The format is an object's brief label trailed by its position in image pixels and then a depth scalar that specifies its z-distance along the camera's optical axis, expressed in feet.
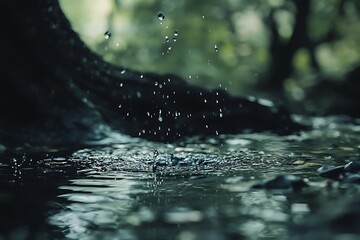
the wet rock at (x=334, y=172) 13.28
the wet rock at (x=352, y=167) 13.70
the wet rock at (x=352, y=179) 12.42
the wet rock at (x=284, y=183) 11.91
